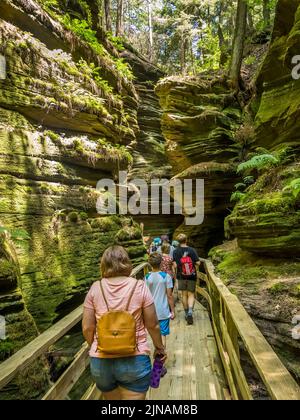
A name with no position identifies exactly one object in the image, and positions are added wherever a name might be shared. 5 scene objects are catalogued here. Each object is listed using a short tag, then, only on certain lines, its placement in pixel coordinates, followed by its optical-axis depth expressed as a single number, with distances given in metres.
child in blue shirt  4.26
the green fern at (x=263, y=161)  7.86
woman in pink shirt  2.27
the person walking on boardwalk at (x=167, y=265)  6.55
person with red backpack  6.79
